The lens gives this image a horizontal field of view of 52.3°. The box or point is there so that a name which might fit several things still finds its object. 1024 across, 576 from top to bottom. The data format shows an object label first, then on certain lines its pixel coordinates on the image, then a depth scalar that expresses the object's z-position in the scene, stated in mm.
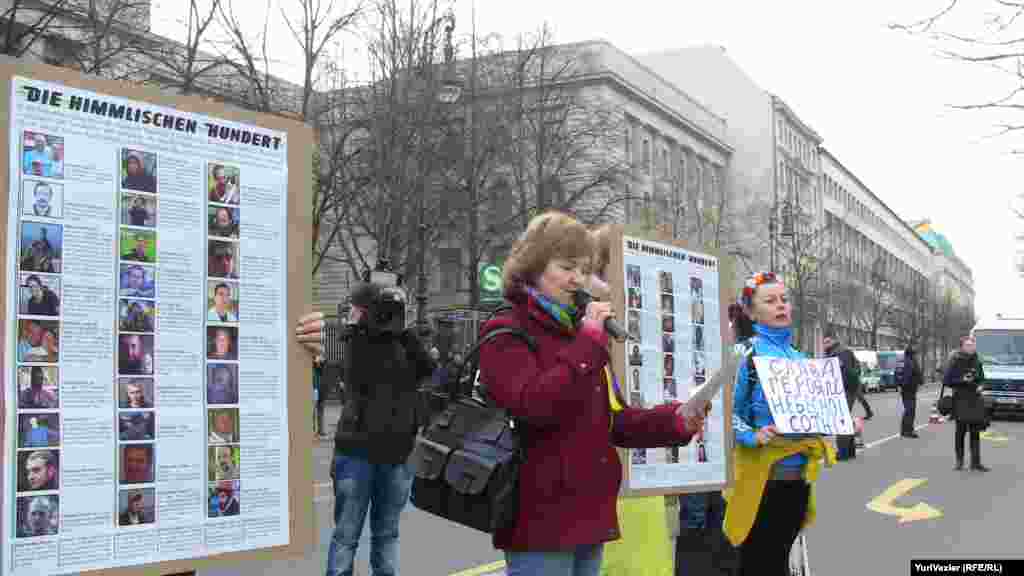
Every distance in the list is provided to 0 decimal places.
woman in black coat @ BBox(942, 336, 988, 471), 14398
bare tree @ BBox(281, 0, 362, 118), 23516
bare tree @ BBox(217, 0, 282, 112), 22234
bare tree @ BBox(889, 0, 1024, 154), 7957
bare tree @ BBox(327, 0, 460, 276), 24016
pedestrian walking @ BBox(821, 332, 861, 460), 15477
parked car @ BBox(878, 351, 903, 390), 64938
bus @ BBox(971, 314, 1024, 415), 26891
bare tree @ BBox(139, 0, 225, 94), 20245
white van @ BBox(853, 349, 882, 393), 60097
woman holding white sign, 4836
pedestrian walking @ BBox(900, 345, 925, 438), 20609
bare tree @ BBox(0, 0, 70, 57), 15461
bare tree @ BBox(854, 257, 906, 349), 84306
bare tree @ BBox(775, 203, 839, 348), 46659
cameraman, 5781
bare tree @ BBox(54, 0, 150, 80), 18016
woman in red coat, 2953
